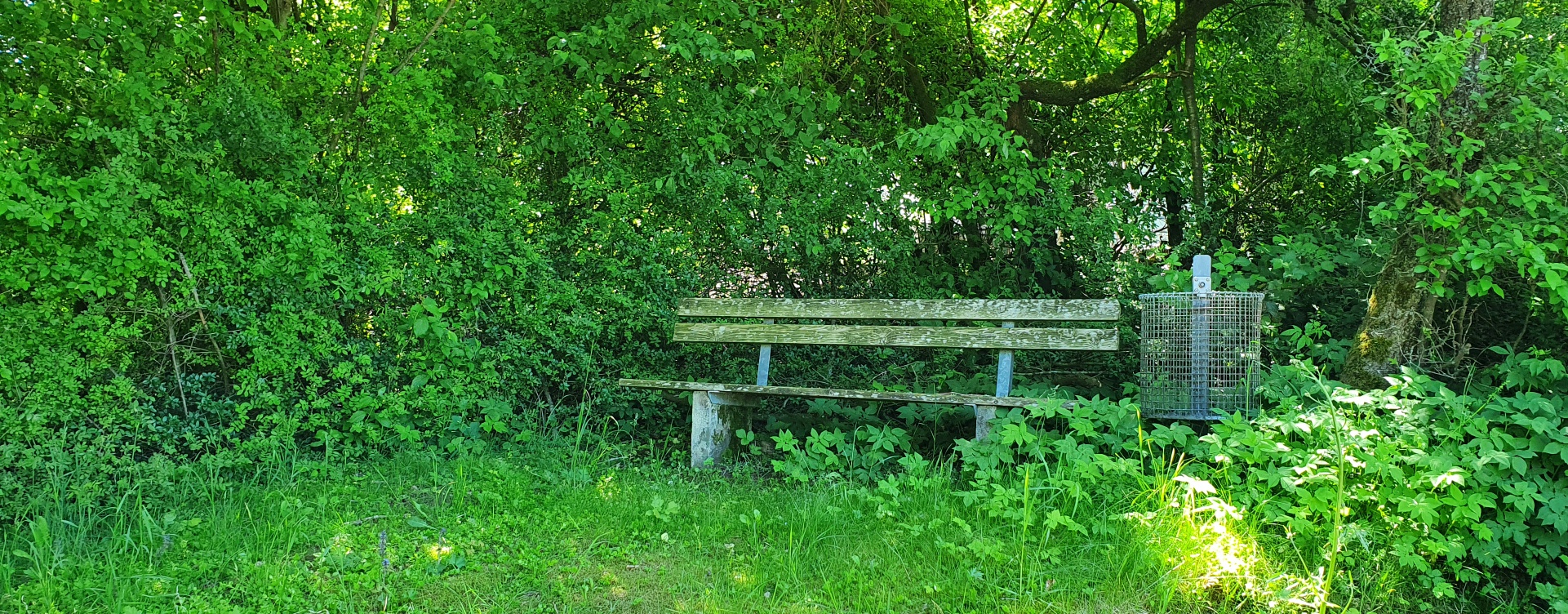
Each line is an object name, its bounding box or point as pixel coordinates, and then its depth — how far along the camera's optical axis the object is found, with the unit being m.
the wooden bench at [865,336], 4.32
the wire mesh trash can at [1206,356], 4.04
